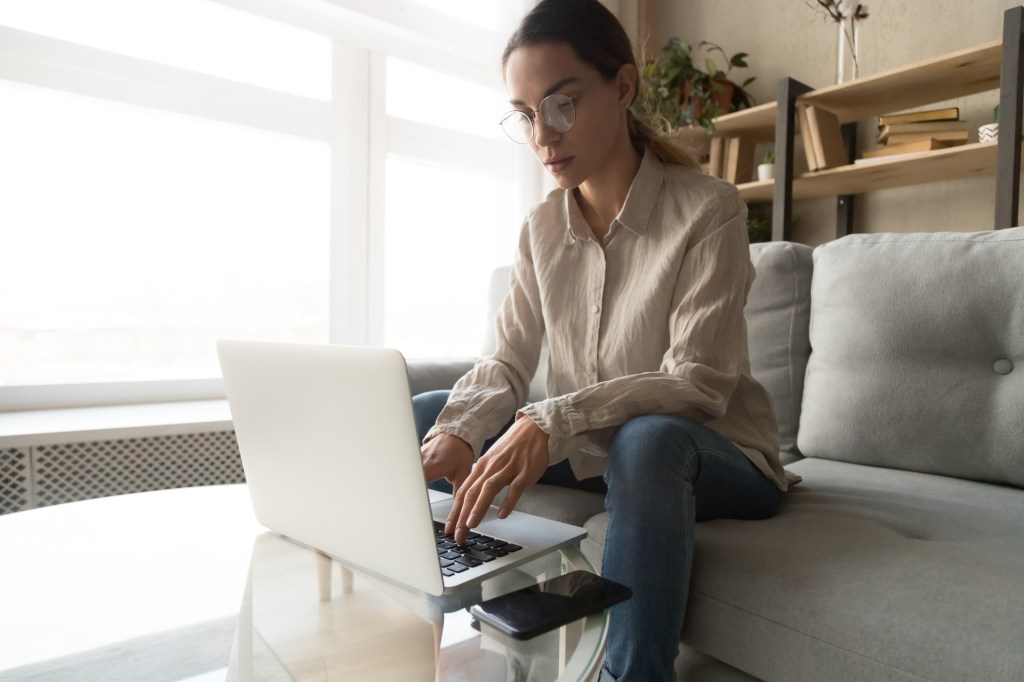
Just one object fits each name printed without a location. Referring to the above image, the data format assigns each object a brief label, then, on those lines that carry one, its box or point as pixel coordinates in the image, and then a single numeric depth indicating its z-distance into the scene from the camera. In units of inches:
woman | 29.5
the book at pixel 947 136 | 79.5
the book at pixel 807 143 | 90.1
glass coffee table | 21.6
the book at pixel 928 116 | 80.3
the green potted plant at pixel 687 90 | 100.0
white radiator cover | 59.6
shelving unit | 71.2
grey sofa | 27.1
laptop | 22.1
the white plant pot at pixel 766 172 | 97.3
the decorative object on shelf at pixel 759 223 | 99.7
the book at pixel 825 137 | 89.4
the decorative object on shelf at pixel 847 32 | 88.9
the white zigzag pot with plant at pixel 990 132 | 76.0
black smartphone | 20.6
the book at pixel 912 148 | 79.5
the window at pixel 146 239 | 73.8
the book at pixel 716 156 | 105.0
